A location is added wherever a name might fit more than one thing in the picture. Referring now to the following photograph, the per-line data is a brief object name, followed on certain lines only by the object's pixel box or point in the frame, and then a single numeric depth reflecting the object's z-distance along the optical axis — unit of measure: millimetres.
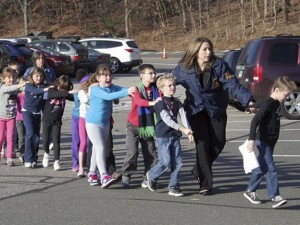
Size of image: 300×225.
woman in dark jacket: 8633
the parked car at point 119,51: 36031
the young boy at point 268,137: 8023
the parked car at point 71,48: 32500
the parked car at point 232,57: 19836
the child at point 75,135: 10508
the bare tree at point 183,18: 56406
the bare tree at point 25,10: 53122
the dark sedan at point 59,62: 30562
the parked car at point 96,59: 33781
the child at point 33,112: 10922
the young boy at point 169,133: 8594
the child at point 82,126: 10008
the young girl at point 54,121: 10758
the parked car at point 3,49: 27750
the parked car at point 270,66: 16828
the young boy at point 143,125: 8969
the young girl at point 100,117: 9180
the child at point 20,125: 11703
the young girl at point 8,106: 11328
